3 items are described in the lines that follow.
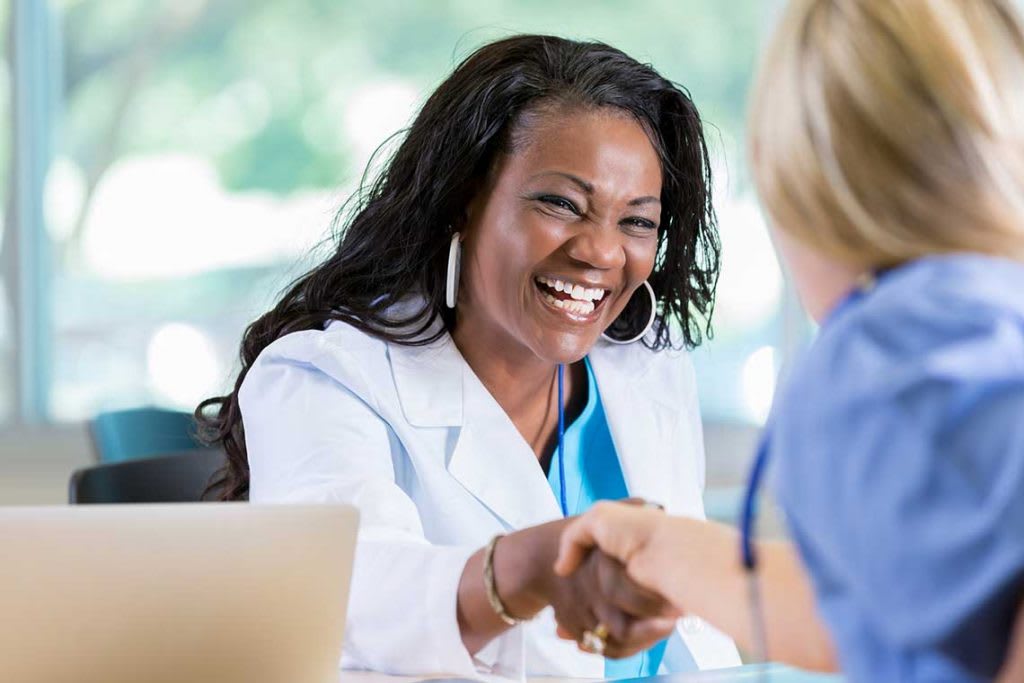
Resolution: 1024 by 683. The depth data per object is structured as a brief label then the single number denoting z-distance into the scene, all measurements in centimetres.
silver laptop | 148
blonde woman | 107
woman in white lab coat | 184
